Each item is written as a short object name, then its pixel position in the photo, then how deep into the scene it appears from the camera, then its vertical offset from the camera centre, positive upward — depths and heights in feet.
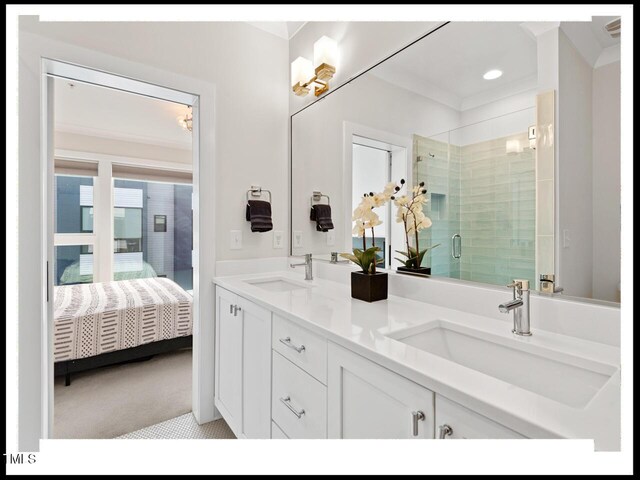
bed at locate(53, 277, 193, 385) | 7.40 -2.21
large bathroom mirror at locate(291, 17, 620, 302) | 2.82 +1.08
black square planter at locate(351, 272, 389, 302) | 4.36 -0.65
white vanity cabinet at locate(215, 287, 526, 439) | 2.19 -1.46
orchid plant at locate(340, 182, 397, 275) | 4.53 +0.28
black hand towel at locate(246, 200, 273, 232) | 6.41 +0.51
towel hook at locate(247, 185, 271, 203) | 6.59 +1.05
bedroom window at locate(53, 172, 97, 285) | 12.68 +0.61
